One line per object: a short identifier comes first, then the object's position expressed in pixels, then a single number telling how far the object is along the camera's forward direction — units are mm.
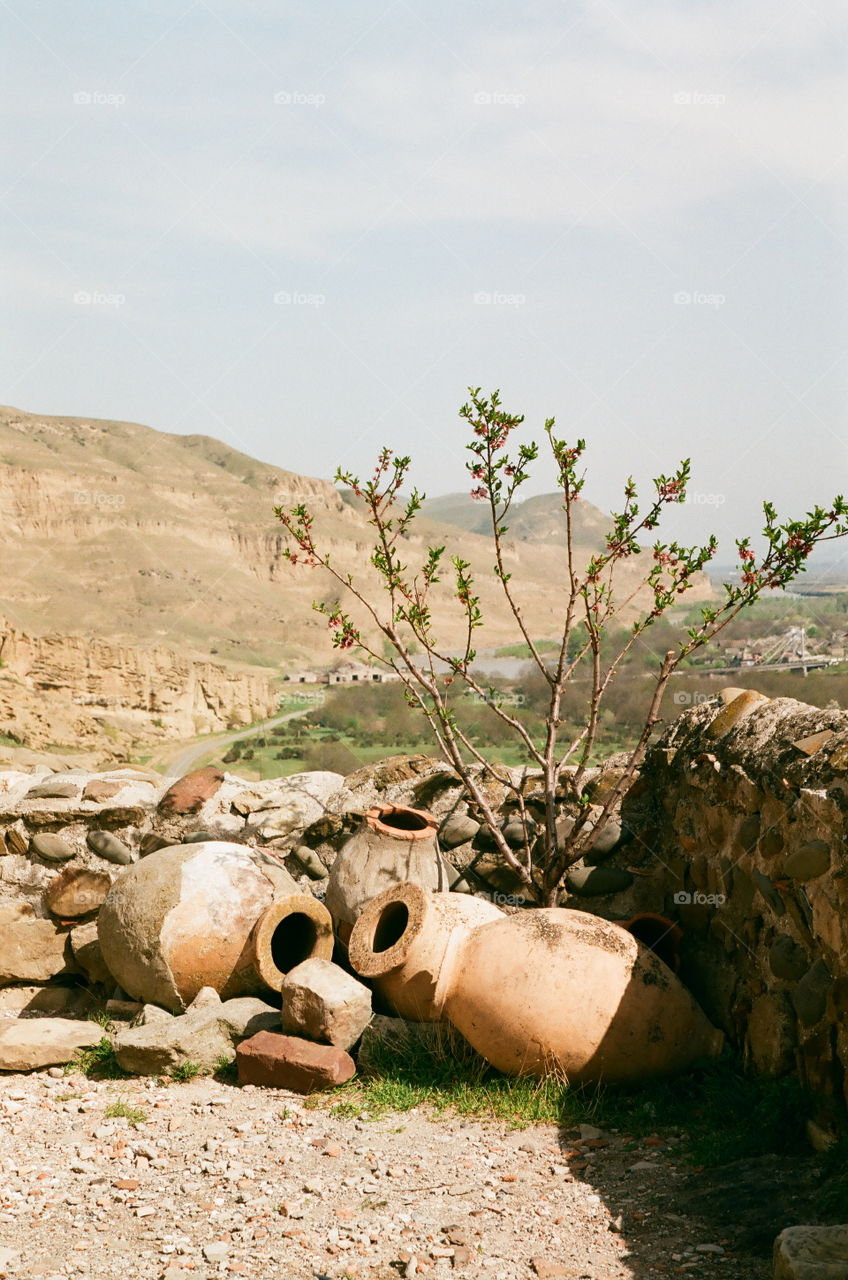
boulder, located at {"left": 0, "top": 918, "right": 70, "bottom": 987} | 5449
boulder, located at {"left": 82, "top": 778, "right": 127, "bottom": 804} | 5914
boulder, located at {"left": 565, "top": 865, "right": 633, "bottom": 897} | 5070
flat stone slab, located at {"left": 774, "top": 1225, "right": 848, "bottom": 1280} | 2258
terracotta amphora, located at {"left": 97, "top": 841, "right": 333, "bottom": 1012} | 4770
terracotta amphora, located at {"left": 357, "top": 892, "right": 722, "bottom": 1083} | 3883
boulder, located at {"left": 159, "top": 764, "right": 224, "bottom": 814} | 5820
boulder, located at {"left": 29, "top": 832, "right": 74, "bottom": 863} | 5754
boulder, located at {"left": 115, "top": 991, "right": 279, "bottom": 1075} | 4332
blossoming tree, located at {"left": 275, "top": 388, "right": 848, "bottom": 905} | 4828
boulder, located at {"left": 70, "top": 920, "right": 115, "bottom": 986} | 5352
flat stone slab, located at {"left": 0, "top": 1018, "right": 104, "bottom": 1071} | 4562
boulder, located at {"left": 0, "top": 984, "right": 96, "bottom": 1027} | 5398
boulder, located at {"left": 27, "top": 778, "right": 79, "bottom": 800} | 5930
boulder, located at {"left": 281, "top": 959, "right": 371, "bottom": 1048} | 4199
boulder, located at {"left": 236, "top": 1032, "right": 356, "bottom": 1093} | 4086
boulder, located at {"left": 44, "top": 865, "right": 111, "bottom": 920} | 5598
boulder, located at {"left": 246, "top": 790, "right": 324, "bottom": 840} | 5727
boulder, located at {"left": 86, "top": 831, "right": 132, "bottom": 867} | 5750
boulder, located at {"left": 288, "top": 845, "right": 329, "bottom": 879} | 5574
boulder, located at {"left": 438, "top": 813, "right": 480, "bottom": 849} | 5375
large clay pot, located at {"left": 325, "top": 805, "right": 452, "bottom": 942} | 4785
